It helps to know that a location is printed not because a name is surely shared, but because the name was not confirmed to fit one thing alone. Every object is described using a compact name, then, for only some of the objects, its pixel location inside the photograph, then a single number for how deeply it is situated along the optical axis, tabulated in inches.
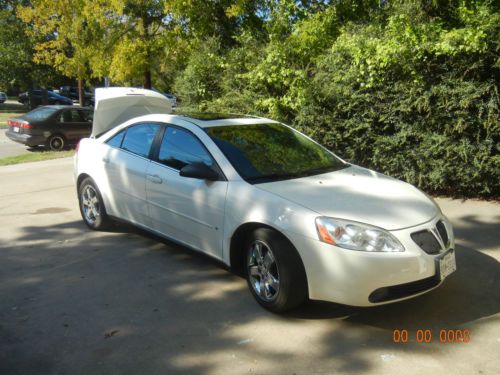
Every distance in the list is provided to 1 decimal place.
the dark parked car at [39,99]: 1400.1
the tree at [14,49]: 1215.6
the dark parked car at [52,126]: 580.1
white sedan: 140.3
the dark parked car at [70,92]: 1882.5
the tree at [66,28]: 615.8
